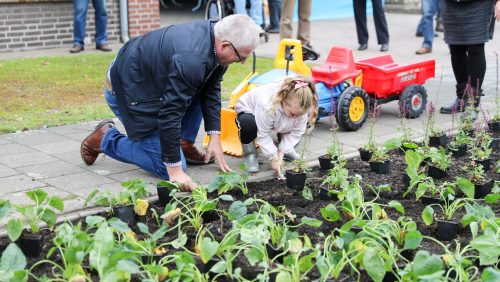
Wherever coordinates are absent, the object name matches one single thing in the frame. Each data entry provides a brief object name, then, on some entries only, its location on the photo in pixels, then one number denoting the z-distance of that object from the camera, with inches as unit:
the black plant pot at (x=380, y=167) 222.7
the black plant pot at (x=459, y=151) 240.6
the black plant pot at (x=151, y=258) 148.1
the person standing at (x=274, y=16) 546.5
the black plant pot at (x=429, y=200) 191.9
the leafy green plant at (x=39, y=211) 165.2
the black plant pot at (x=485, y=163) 223.5
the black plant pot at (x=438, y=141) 250.2
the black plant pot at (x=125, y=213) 177.8
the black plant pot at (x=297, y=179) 204.7
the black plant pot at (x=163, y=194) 190.5
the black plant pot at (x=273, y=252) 152.9
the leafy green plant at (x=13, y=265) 132.0
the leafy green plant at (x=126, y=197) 179.8
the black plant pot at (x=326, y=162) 224.5
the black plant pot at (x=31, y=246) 159.9
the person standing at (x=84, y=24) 439.2
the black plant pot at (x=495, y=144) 249.8
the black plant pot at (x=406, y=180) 209.7
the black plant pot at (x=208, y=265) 146.5
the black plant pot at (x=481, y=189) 201.6
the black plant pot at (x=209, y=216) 180.5
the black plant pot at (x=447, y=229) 171.0
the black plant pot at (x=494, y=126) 269.5
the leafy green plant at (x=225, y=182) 191.6
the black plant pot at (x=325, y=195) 196.5
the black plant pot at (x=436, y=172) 216.7
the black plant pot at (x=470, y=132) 258.5
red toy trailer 281.3
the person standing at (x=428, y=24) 458.3
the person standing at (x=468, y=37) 285.7
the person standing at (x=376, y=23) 459.8
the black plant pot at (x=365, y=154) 232.4
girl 212.8
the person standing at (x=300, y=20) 440.5
